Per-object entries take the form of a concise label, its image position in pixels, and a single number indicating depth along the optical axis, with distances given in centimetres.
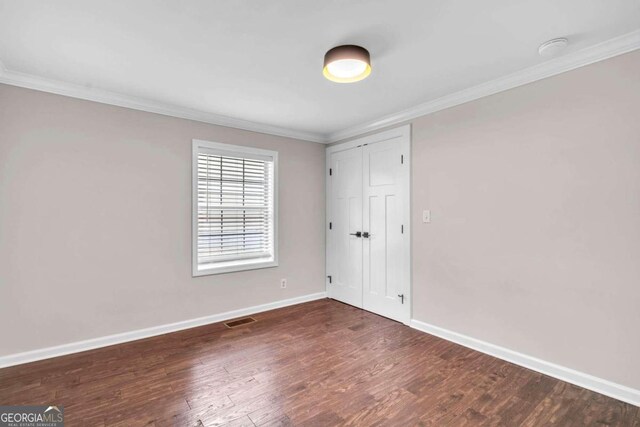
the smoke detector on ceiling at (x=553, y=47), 202
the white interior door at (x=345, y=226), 407
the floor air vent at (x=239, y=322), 344
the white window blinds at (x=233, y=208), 351
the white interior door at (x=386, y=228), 347
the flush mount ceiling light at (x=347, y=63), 204
